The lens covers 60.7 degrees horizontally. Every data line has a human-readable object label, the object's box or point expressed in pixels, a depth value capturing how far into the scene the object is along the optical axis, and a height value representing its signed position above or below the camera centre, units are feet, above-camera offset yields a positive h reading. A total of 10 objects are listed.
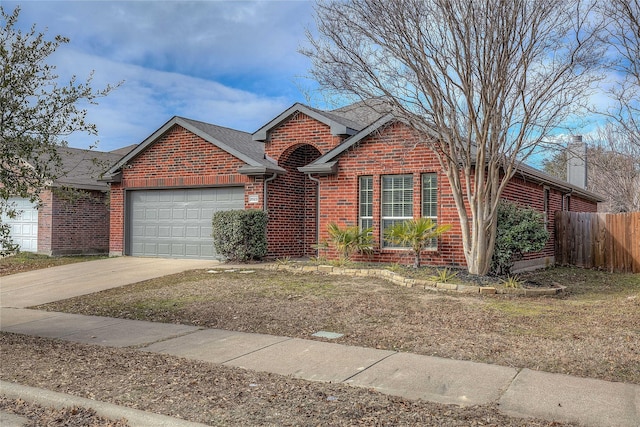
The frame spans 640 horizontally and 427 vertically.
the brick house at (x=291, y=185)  47.70 +4.28
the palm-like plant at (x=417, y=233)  43.70 -0.36
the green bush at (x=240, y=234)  50.62 -0.56
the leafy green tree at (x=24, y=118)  23.62 +4.87
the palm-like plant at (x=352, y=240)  47.98 -1.03
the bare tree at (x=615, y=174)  86.89 +9.49
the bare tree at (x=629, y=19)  31.63 +12.30
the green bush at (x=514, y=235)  40.14 -0.46
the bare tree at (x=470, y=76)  35.40 +10.61
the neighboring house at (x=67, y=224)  66.33 +0.44
